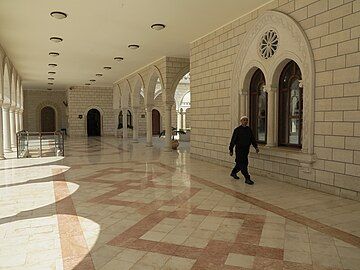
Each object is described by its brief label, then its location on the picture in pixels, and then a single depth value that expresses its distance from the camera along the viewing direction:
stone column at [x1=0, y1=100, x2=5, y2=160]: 9.25
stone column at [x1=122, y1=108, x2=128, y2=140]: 17.84
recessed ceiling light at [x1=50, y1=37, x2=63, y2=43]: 8.67
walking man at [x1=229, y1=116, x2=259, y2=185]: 5.82
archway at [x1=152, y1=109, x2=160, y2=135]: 24.44
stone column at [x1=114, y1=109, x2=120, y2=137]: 20.25
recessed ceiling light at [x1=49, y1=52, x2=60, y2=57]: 10.79
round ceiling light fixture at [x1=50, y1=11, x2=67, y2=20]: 6.61
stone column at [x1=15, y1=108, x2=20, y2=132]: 15.71
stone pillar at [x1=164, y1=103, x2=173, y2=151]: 11.49
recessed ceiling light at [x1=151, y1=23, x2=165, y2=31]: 7.48
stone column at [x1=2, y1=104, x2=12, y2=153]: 11.78
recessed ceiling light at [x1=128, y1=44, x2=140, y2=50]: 9.59
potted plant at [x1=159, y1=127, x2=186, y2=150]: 11.79
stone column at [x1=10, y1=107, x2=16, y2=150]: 13.32
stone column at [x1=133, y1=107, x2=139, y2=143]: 15.76
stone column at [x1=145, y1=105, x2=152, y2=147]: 13.51
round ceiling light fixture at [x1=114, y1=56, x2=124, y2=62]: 11.52
